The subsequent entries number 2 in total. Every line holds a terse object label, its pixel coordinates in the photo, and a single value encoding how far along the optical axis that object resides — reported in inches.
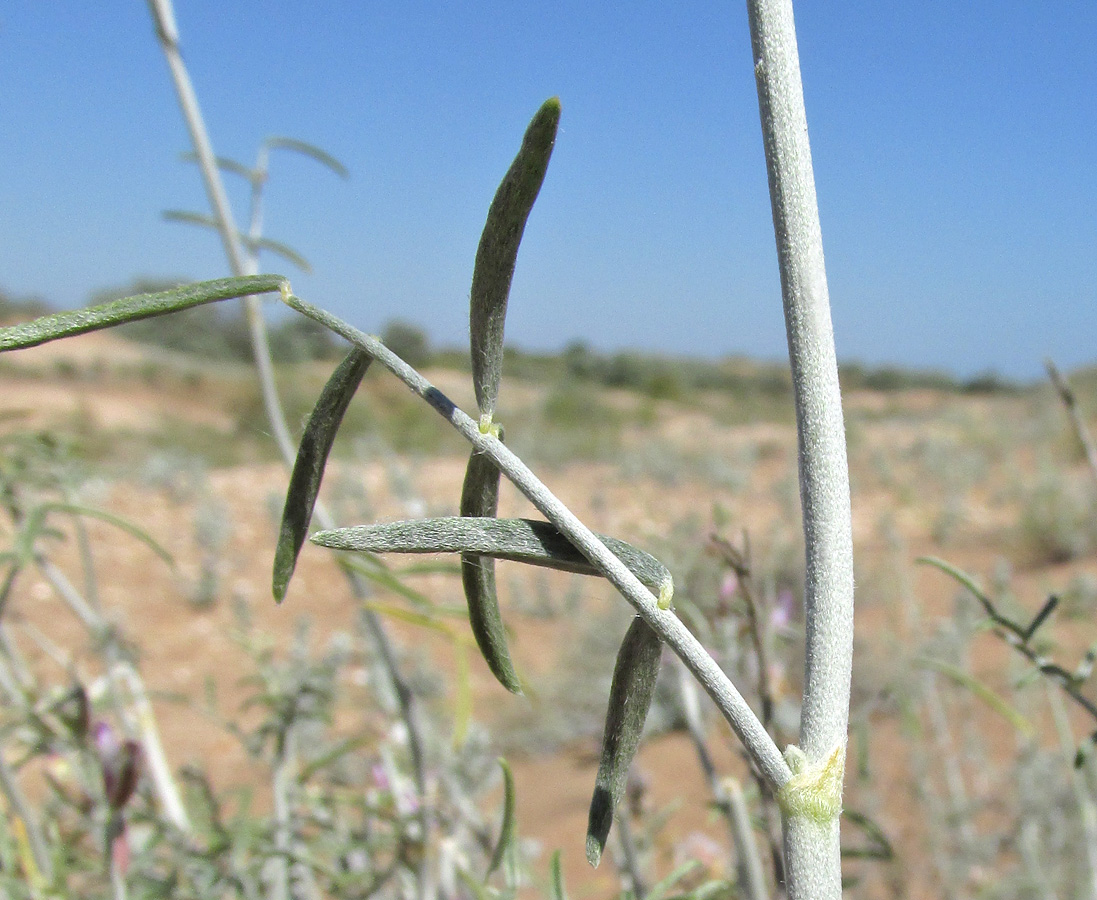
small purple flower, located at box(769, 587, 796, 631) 28.9
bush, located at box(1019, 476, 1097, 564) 176.4
